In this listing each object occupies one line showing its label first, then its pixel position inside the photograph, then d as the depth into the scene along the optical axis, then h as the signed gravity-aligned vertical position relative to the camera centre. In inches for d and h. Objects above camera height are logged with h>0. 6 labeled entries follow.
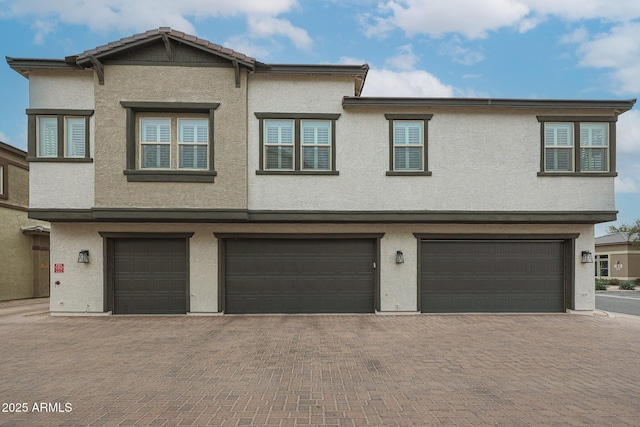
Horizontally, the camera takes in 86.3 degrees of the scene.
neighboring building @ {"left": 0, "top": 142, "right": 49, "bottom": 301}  591.2 -48.7
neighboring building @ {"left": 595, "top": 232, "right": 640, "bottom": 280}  1119.3 -151.1
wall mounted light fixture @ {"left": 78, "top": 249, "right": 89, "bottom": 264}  411.5 -53.9
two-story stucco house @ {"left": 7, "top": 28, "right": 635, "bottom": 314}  390.0 +29.2
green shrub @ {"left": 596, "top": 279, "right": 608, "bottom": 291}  920.8 -199.7
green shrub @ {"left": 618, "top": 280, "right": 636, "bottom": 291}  937.5 -202.3
